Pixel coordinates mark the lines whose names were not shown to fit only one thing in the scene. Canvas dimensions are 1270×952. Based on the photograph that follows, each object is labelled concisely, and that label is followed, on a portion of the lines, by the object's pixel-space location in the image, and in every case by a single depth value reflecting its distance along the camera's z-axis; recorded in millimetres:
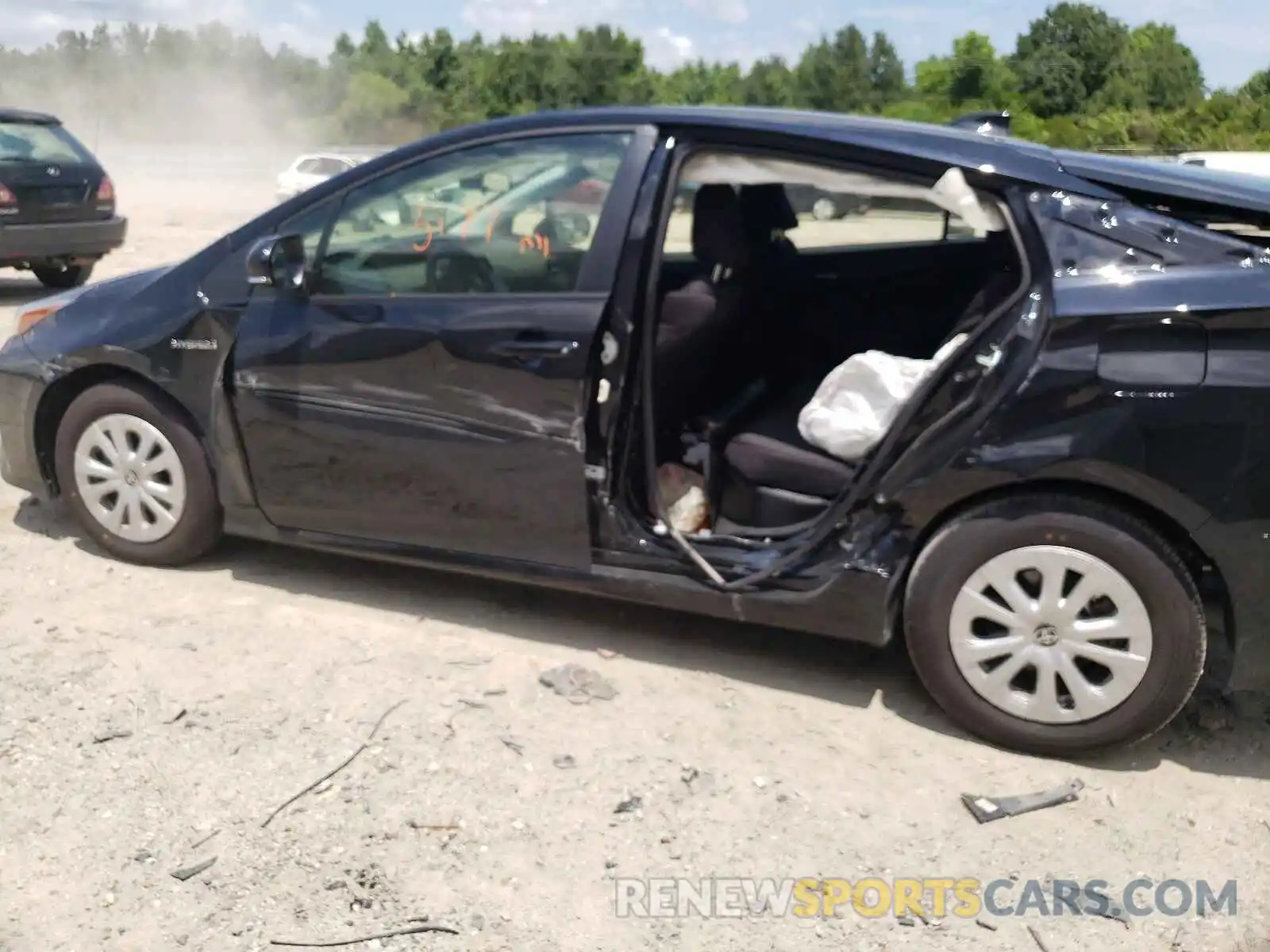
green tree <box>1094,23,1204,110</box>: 60000
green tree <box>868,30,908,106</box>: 60469
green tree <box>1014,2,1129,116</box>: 60688
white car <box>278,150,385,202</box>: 21781
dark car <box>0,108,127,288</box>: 10297
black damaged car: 3051
